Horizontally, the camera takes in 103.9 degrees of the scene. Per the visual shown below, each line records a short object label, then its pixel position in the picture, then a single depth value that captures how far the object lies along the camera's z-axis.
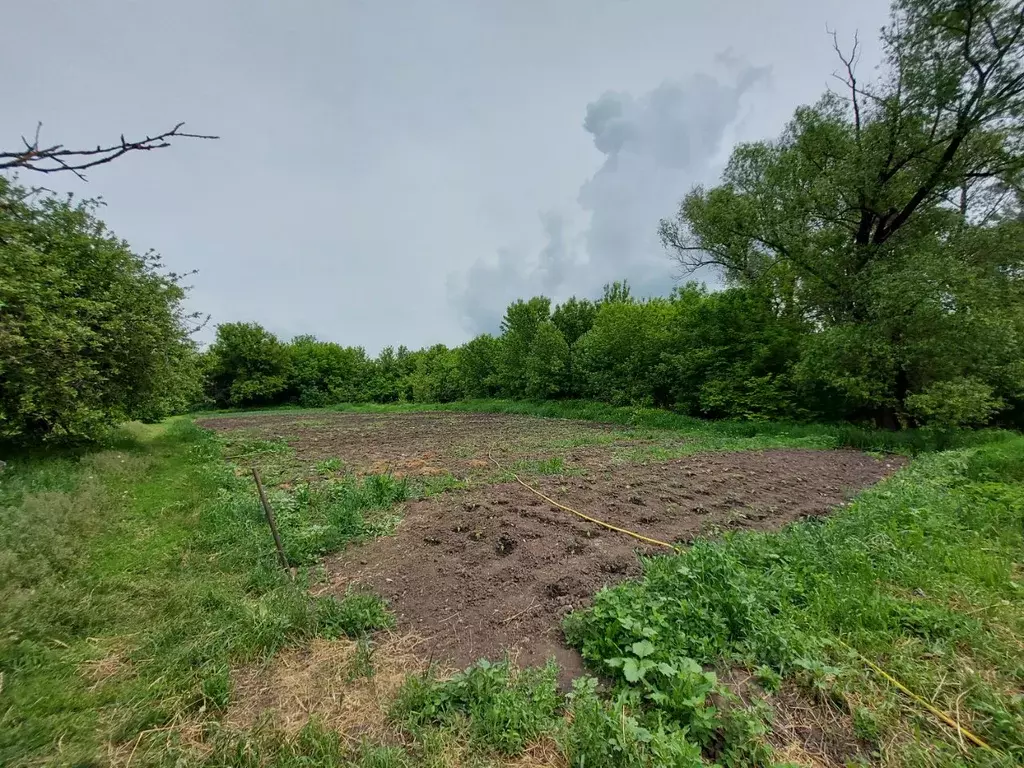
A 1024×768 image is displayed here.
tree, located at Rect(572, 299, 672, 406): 18.75
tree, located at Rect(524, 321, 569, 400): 24.59
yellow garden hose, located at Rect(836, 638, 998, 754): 2.01
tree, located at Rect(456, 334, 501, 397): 30.41
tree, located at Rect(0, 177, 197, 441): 6.68
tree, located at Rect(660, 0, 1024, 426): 10.02
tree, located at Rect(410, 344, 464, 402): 33.22
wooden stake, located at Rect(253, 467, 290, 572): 4.11
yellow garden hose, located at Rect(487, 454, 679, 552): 4.27
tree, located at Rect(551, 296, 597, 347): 27.70
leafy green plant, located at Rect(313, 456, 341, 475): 7.92
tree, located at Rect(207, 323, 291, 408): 35.19
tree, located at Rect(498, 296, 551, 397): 27.33
